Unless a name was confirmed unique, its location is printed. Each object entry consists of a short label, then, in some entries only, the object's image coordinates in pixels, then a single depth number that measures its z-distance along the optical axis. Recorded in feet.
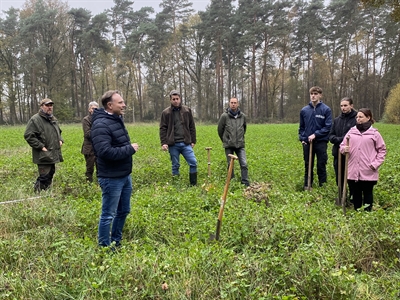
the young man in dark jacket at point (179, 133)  23.21
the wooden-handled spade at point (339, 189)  17.84
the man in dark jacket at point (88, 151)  23.64
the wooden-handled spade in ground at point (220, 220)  13.05
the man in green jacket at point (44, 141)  19.43
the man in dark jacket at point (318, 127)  21.63
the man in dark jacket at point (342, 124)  19.27
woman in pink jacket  16.31
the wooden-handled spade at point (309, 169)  21.38
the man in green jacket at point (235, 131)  23.47
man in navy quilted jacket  12.04
